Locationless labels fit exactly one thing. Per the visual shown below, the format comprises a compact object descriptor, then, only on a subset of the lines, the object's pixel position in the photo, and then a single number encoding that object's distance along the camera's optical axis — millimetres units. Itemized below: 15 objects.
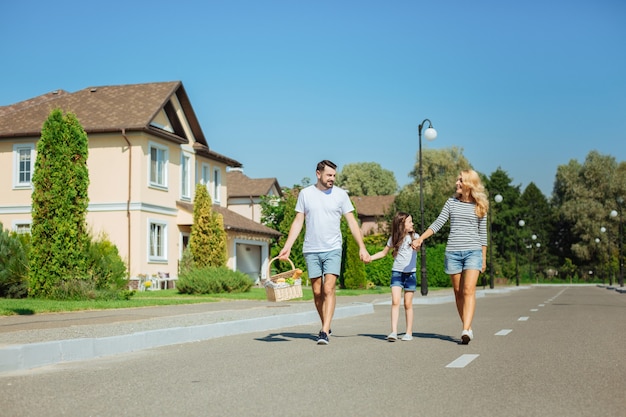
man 9852
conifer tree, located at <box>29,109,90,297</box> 19281
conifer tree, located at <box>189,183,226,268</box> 31031
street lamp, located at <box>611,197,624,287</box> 55191
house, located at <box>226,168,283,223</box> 60938
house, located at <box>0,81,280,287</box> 32438
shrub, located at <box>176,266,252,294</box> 25297
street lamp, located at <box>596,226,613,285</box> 86938
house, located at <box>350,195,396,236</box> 93125
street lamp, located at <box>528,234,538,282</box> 92681
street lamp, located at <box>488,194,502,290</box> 48519
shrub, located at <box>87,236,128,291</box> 20172
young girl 10406
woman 9797
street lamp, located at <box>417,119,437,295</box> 27969
